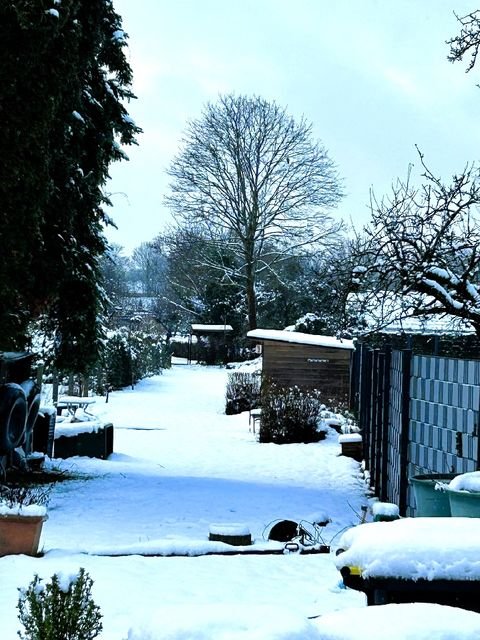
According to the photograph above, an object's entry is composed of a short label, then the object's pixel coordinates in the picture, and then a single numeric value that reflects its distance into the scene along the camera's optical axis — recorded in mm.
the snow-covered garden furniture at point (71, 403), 17203
